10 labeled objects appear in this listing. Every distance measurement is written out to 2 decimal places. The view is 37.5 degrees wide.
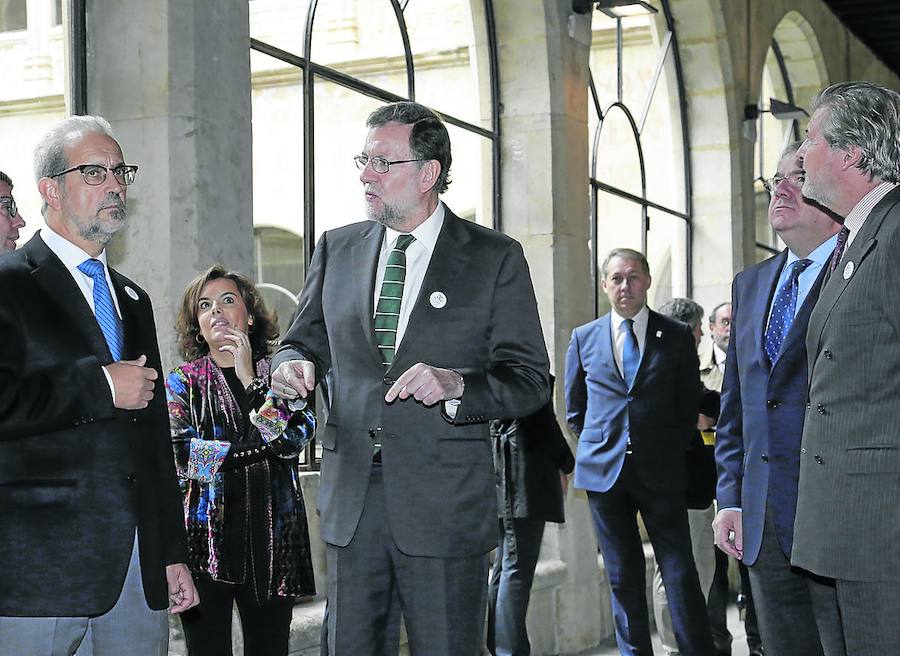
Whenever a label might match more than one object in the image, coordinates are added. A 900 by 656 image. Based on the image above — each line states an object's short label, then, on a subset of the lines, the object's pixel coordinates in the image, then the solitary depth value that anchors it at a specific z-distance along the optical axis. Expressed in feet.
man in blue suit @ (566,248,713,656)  19.54
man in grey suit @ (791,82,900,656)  9.31
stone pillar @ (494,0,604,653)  24.35
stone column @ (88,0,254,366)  14.96
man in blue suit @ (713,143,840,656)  12.29
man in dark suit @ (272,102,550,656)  9.97
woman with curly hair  13.25
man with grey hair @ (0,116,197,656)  9.19
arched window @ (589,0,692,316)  29.68
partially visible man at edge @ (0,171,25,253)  12.10
